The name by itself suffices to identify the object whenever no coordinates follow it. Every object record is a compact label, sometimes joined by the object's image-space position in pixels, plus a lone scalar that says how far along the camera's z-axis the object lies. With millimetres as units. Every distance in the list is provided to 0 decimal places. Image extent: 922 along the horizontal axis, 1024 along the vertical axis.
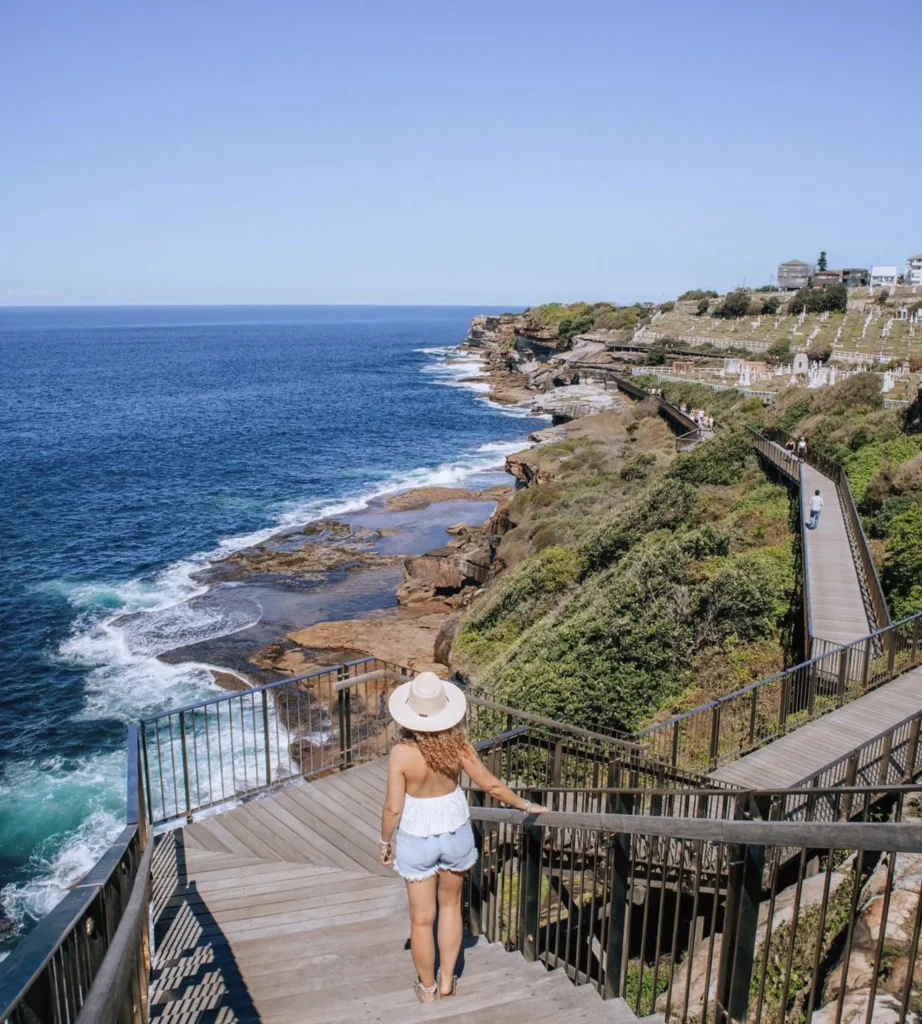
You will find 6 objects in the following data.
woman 4777
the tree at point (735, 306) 87812
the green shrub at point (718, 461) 31344
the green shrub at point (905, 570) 17562
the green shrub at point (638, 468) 35391
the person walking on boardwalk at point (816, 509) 21609
